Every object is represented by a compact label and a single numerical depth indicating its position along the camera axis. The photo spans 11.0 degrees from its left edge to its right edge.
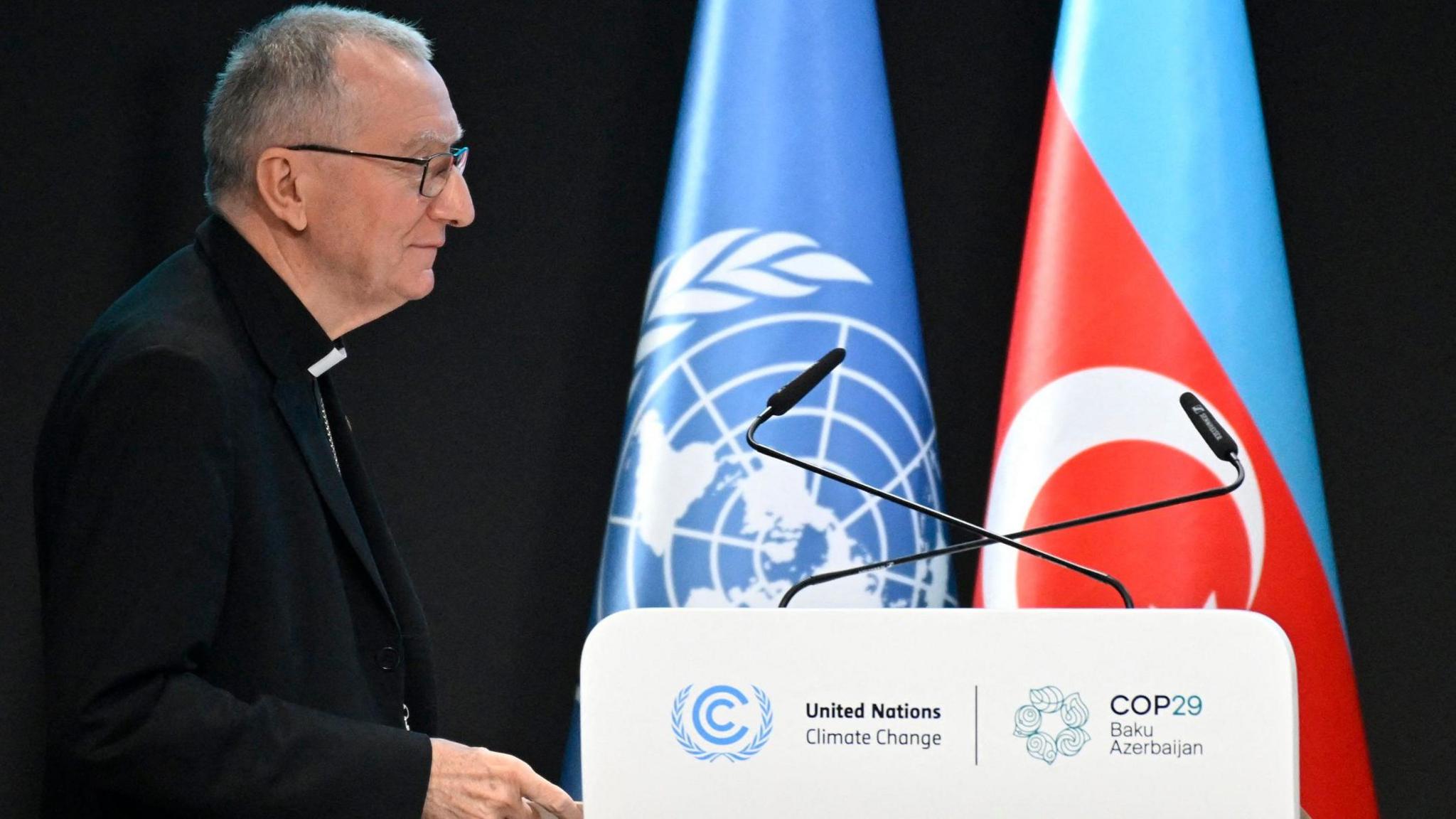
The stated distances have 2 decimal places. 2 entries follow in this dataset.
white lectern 5.50
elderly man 5.58
